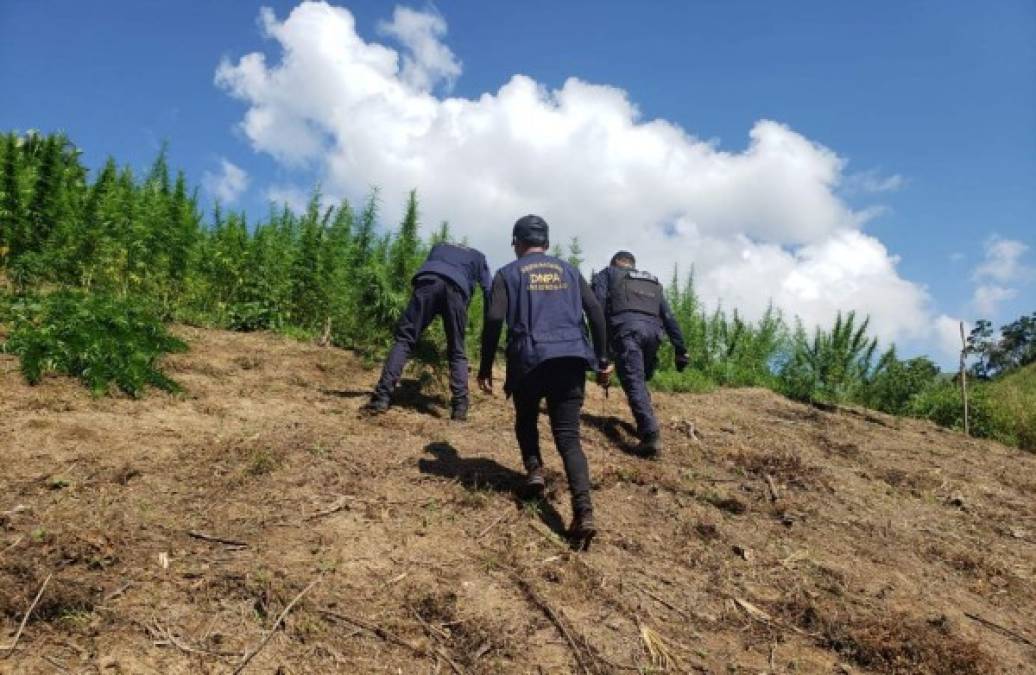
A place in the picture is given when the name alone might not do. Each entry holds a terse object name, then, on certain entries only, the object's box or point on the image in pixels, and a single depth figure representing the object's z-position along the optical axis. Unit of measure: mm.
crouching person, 6555
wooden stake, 11195
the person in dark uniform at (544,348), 4316
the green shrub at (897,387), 13844
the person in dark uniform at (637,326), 6656
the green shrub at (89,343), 5926
